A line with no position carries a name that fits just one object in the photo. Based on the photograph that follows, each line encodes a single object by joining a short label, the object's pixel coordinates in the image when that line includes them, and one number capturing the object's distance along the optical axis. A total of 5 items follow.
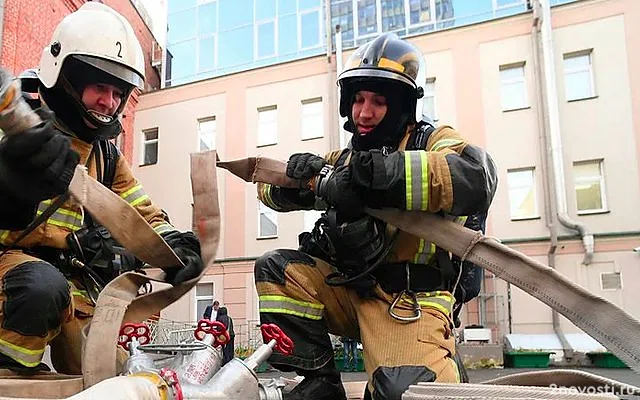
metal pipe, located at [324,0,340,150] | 15.72
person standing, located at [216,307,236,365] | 10.18
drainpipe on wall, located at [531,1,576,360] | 13.44
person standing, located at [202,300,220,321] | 10.13
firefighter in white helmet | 2.09
